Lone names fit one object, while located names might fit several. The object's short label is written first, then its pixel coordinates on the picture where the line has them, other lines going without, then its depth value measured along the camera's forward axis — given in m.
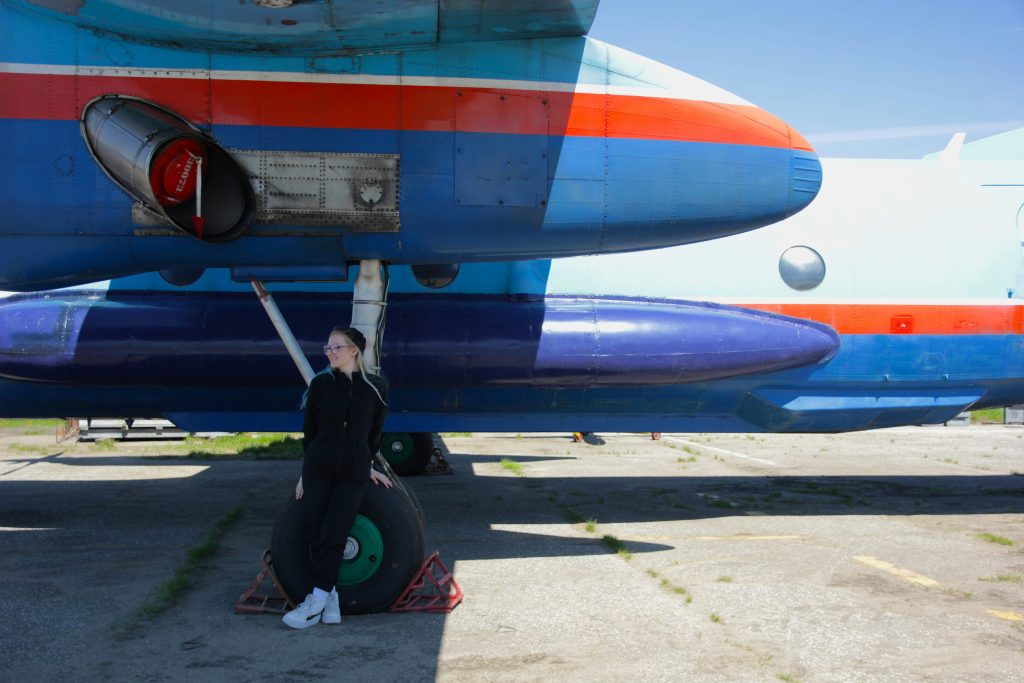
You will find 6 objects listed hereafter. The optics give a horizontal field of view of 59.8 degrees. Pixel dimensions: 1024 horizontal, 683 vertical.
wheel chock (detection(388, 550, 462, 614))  6.25
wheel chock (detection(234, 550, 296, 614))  6.12
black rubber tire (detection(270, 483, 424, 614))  6.06
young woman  5.89
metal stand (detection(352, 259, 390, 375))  6.80
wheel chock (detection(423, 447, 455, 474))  13.85
